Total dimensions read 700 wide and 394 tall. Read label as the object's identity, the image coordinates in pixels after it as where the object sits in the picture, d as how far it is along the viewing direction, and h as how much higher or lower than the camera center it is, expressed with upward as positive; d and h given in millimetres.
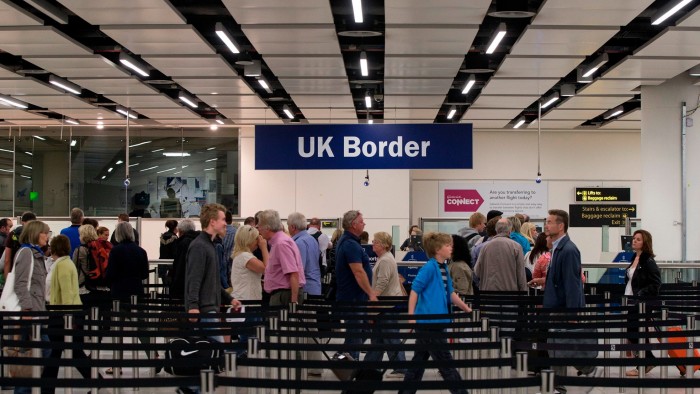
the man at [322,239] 15734 -354
